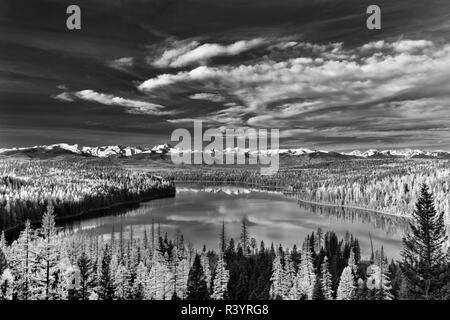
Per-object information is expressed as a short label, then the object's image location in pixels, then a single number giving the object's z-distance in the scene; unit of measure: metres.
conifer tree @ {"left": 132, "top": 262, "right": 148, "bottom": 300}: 32.66
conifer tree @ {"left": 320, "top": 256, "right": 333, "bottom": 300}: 39.50
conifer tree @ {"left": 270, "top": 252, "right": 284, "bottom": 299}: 38.83
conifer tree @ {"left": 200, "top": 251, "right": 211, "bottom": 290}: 40.03
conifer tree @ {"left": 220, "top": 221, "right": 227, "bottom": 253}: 67.56
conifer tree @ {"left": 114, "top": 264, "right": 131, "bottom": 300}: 32.14
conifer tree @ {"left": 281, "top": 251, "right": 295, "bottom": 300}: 38.73
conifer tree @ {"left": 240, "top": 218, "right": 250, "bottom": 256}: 66.21
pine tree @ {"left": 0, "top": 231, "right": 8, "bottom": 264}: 40.78
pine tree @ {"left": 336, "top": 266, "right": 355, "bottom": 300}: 38.34
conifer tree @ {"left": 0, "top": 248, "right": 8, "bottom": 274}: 33.57
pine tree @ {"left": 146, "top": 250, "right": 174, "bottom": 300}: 34.70
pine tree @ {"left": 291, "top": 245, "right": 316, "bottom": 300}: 36.65
